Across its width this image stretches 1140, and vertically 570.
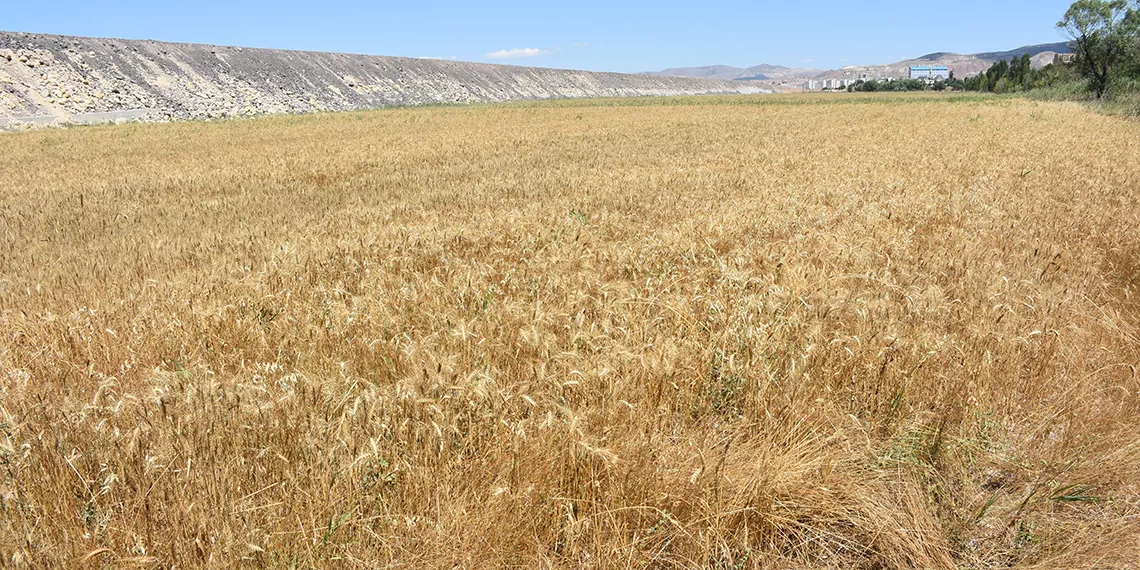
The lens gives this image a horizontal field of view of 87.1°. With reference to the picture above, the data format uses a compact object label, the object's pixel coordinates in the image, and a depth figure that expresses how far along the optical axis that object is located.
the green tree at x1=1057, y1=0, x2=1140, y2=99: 50.12
